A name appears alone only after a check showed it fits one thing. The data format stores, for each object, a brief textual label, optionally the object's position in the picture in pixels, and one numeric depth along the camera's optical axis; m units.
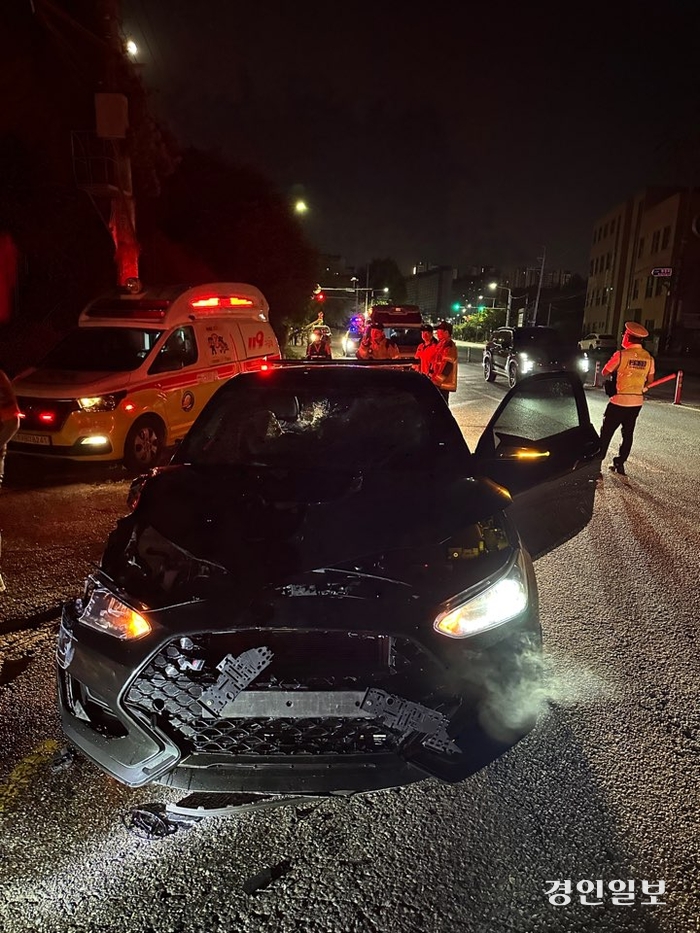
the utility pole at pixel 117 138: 11.03
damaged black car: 2.16
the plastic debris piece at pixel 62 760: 2.74
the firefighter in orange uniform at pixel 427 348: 10.90
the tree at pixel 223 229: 23.86
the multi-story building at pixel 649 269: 46.62
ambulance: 7.62
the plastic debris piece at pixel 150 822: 2.38
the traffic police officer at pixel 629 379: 7.93
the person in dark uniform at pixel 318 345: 14.57
